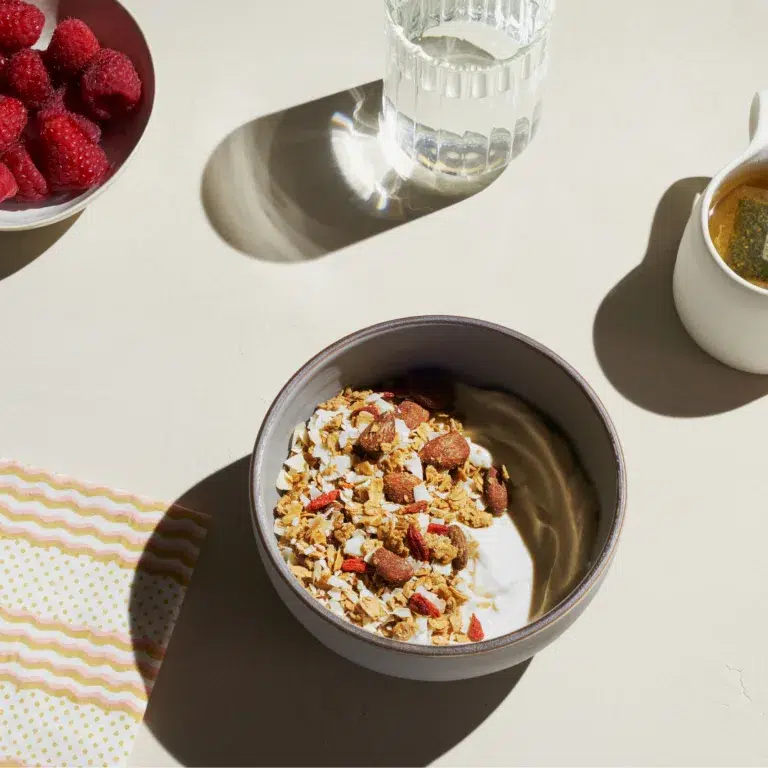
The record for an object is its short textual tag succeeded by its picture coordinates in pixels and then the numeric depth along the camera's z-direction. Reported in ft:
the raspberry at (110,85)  2.87
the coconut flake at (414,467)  2.40
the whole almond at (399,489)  2.36
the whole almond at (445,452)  2.42
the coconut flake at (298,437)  2.42
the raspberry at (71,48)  2.93
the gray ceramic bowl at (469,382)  1.97
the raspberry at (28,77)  2.88
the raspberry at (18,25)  2.91
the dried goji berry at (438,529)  2.32
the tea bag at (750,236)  2.60
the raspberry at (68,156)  2.78
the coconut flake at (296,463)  2.38
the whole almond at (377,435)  2.39
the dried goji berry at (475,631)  2.21
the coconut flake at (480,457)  2.48
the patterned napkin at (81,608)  2.28
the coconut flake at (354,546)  2.28
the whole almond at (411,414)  2.48
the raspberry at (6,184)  2.78
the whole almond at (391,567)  2.23
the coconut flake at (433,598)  2.23
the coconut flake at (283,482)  2.36
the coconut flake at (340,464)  2.37
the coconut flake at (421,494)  2.37
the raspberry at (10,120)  2.78
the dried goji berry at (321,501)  2.32
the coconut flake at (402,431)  2.45
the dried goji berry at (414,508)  2.34
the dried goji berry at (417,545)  2.26
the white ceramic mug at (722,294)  2.47
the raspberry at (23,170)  2.84
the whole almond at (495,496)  2.41
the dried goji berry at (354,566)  2.26
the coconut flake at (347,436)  2.41
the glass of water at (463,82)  2.77
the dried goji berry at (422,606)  2.22
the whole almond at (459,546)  2.31
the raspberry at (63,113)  2.87
